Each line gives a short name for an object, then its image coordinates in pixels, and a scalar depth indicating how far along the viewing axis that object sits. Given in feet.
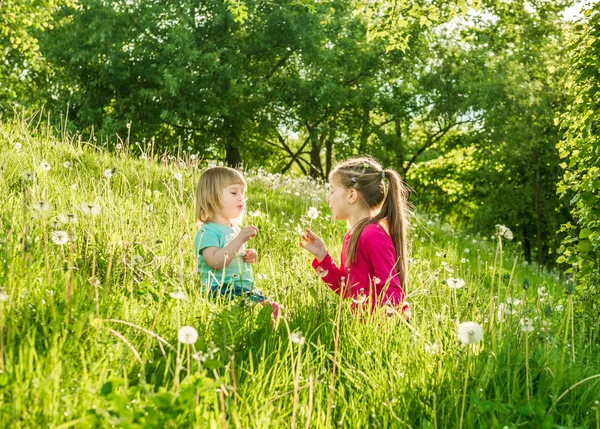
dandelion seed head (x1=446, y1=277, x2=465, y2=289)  9.43
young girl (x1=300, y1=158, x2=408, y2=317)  14.80
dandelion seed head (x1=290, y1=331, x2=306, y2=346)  6.34
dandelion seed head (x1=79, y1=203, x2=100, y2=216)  8.34
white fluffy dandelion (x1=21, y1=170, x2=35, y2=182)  9.71
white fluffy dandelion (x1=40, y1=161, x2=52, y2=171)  10.51
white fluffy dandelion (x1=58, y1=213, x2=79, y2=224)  8.42
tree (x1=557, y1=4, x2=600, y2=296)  15.06
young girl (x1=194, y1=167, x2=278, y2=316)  14.94
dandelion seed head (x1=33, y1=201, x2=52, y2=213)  8.42
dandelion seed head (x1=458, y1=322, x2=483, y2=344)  6.72
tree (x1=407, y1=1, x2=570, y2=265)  63.10
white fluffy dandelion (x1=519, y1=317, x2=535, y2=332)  7.94
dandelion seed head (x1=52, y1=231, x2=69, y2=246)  8.74
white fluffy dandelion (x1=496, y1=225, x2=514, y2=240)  8.54
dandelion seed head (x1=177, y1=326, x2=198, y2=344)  6.39
